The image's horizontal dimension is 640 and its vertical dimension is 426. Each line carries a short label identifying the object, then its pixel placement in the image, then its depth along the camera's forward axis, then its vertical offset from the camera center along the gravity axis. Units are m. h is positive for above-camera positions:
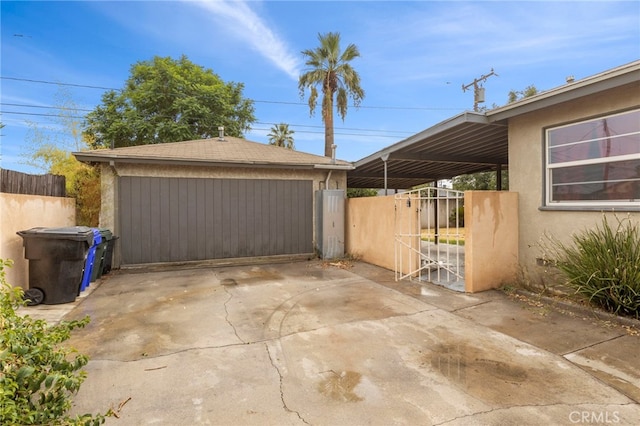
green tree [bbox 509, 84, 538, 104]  21.88 +8.27
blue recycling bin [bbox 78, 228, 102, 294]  5.73 -0.88
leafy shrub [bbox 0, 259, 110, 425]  1.67 -0.90
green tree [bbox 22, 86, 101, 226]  8.26 +1.74
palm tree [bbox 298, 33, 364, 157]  17.12 +7.36
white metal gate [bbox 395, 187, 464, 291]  6.73 -0.78
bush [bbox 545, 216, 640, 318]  4.00 -0.75
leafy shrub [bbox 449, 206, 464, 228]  20.77 -0.38
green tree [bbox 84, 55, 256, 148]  18.84 +6.40
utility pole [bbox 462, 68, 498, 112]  18.09 +7.71
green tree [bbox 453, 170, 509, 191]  22.19 +2.16
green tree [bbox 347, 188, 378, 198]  25.46 +1.53
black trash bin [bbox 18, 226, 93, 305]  4.99 -0.78
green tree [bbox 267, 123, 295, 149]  31.73 +7.66
